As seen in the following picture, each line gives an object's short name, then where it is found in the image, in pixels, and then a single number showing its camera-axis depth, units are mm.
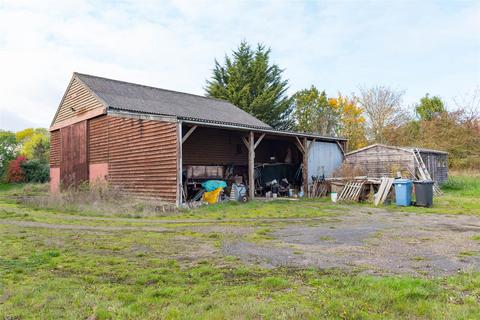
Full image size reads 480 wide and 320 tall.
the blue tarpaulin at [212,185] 15203
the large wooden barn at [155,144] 13969
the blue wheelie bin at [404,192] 13242
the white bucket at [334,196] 15482
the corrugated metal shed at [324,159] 19328
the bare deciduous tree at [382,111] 31875
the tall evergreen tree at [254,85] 32938
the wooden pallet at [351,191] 15170
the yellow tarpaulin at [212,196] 14711
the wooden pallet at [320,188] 17984
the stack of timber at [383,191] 14078
